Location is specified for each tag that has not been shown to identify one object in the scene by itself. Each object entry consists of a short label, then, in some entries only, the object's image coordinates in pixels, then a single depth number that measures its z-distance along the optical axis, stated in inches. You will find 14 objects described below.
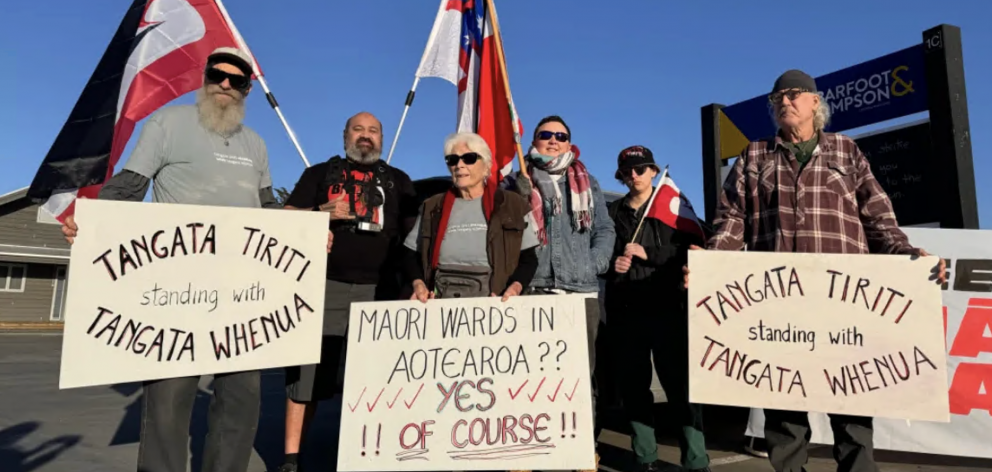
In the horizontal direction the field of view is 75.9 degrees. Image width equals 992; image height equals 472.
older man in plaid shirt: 108.7
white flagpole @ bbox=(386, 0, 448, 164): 186.1
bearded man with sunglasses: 100.3
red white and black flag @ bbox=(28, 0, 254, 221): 152.9
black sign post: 167.9
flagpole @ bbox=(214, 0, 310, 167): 150.7
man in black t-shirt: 134.6
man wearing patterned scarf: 132.0
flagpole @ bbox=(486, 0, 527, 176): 162.9
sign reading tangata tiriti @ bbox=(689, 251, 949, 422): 100.9
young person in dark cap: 133.6
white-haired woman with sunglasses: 120.3
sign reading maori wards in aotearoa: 107.0
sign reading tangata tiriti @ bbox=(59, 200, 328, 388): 94.5
